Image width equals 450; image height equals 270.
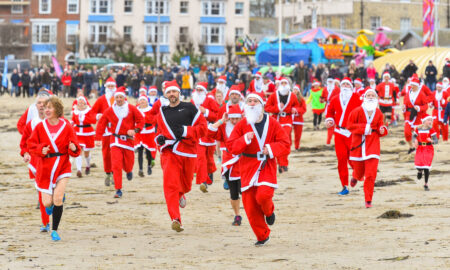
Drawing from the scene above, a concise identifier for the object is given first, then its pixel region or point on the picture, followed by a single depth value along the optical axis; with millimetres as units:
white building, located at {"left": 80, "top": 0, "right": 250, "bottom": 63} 85688
